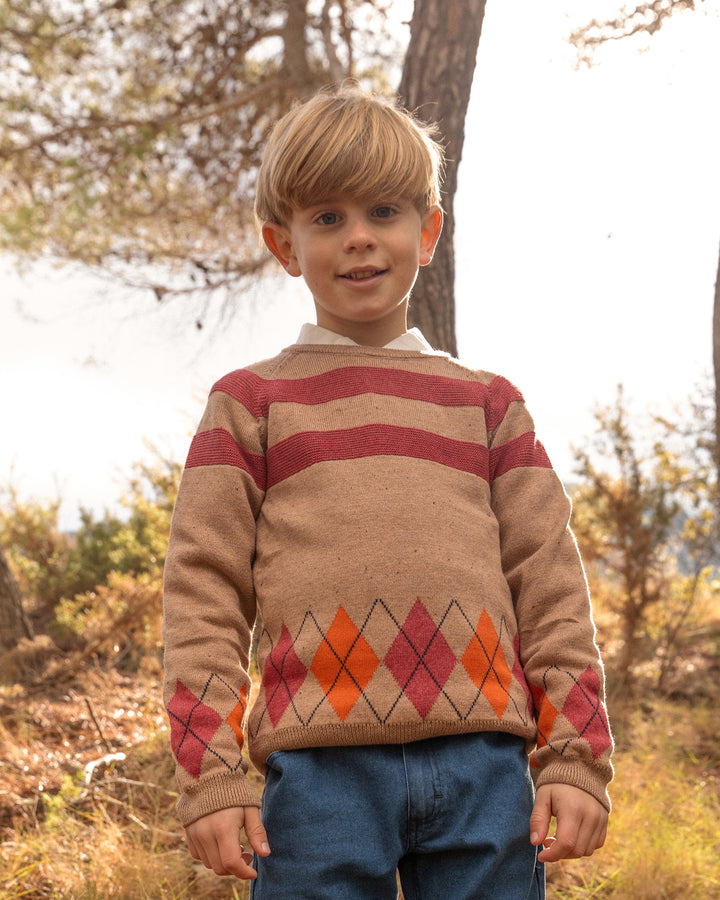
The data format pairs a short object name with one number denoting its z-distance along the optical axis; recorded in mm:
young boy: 1312
